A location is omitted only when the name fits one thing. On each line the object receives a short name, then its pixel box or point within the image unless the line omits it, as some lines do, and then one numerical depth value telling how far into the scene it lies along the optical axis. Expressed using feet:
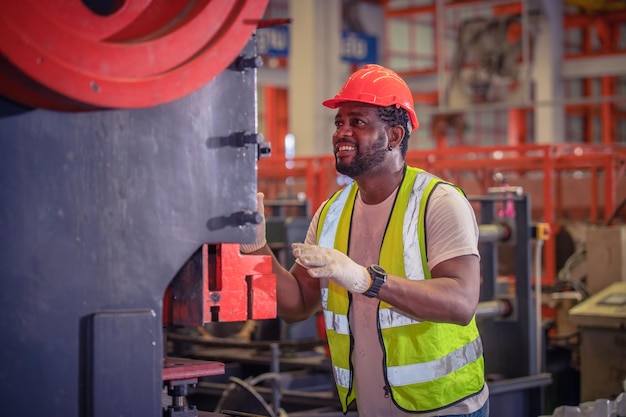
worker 8.02
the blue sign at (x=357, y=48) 50.42
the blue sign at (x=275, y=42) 49.50
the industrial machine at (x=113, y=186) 4.99
